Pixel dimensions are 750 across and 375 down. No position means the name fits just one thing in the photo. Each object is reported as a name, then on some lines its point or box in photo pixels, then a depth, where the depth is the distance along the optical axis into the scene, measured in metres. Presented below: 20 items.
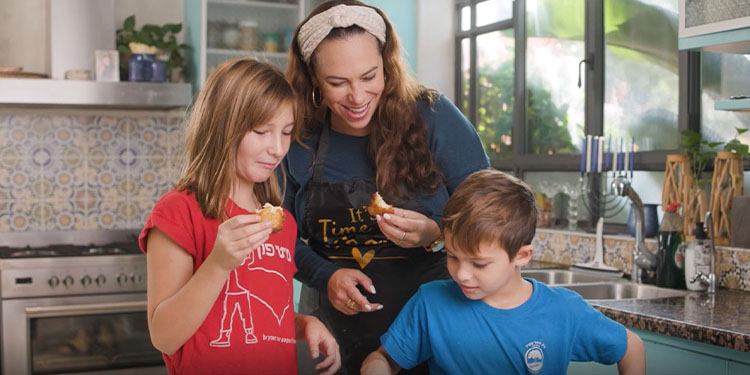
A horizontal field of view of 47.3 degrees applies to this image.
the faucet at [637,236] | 2.96
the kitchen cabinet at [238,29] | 4.18
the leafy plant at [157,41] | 4.23
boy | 1.59
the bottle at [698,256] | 2.74
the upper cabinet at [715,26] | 2.47
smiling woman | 1.84
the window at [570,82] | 3.29
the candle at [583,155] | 3.45
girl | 1.47
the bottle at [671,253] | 2.84
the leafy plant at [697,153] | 2.92
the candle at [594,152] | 3.41
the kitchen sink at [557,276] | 3.20
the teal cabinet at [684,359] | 2.13
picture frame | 4.02
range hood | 3.83
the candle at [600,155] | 3.39
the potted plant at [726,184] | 2.76
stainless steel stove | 3.66
